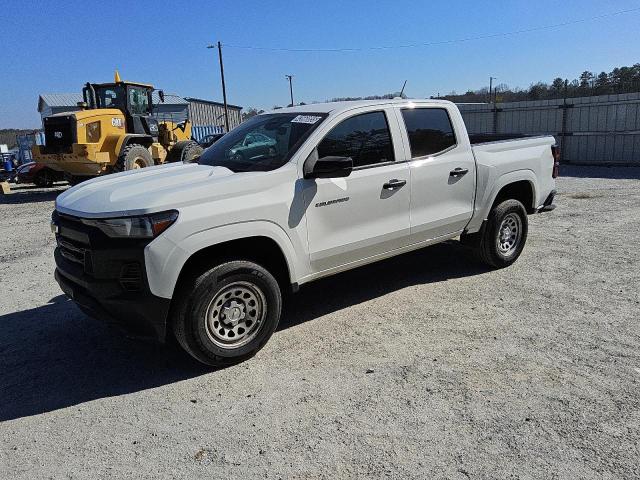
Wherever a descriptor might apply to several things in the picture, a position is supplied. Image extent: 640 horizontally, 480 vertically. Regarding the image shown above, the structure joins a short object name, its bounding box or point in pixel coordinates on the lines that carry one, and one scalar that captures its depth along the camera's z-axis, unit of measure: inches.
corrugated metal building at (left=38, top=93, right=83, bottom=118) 2003.0
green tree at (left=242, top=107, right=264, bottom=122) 2537.2
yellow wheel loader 543.5
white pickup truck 141.5
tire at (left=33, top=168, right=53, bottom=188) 714.2
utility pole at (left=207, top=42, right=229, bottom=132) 1698.9
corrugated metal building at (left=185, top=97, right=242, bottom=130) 2362.2
